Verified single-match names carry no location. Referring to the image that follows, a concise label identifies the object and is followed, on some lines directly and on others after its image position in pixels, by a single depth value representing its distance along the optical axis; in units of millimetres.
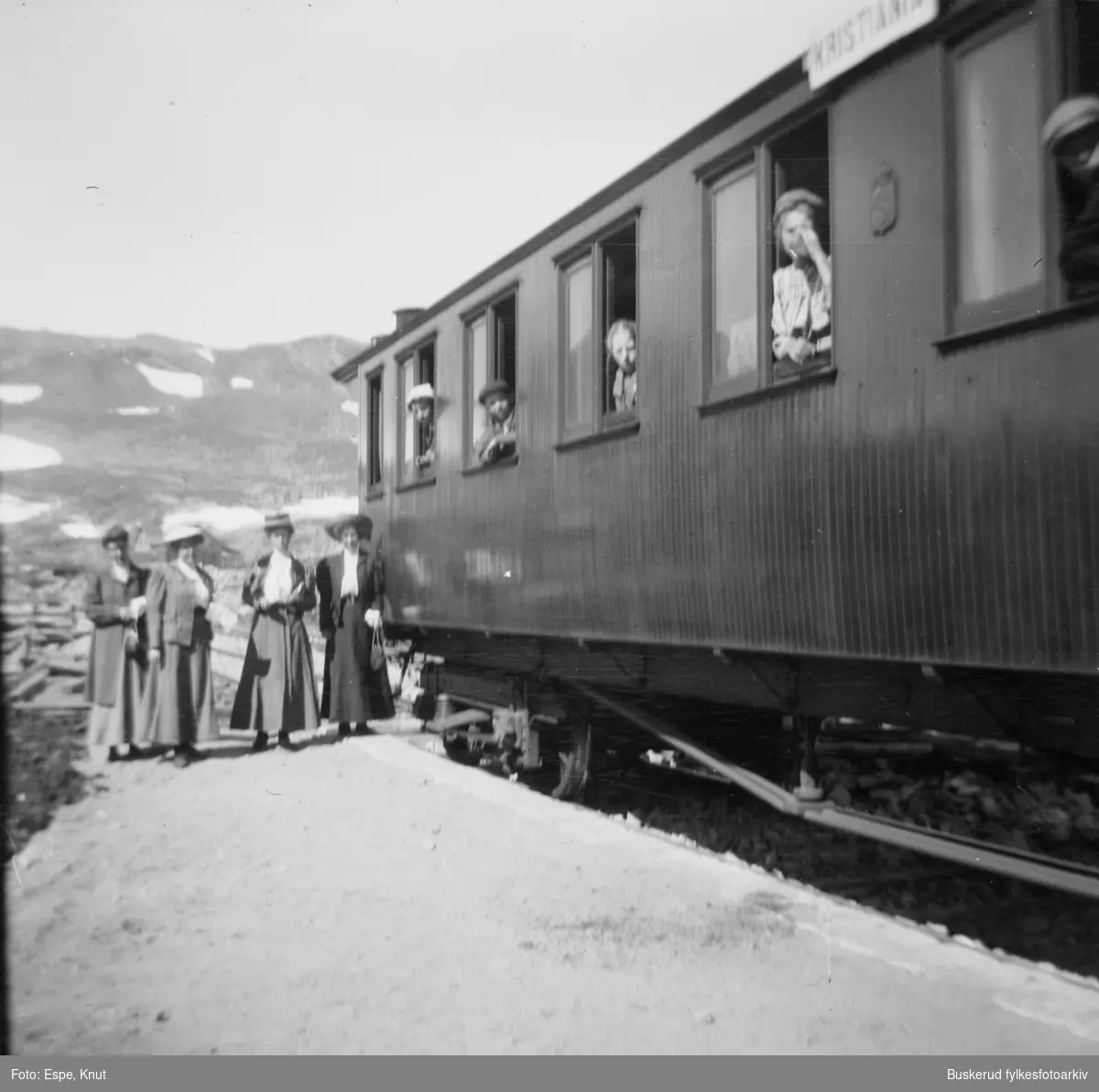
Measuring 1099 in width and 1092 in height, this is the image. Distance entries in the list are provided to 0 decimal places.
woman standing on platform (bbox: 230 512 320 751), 7418
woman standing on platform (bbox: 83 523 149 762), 5086
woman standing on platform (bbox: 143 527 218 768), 6273
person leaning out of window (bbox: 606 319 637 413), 5580
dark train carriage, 3398
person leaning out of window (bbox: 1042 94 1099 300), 3230
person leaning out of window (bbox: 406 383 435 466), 8039
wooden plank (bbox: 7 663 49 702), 4570
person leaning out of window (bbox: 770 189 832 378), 4312
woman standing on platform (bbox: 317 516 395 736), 8320
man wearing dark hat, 6770
